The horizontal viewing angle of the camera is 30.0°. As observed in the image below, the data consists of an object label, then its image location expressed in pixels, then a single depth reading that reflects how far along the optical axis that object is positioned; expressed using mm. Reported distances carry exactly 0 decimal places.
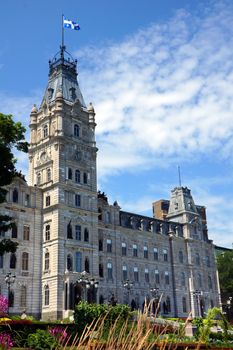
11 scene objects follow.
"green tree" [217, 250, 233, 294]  86188
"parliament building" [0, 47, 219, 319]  54031
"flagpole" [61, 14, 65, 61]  68000
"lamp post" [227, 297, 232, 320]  89444
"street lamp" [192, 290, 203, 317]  73200
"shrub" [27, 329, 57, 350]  19266
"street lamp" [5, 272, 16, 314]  44188
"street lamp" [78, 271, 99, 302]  52400
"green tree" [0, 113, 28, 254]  30562
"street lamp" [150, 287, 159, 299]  64631
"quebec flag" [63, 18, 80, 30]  59662
